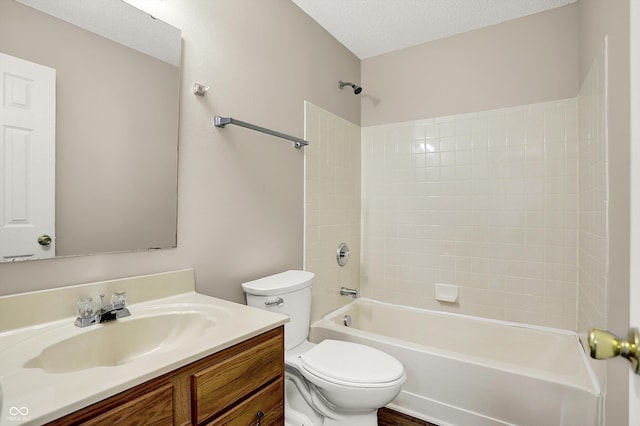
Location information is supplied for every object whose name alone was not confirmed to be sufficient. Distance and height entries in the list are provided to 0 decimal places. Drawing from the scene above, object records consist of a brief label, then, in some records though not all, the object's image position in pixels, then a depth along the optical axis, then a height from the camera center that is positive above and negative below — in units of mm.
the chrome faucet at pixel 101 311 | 974 -314
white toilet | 1353 -701
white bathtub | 1475 -849
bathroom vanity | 635 -367
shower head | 2332 +941
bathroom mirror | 943 +286
